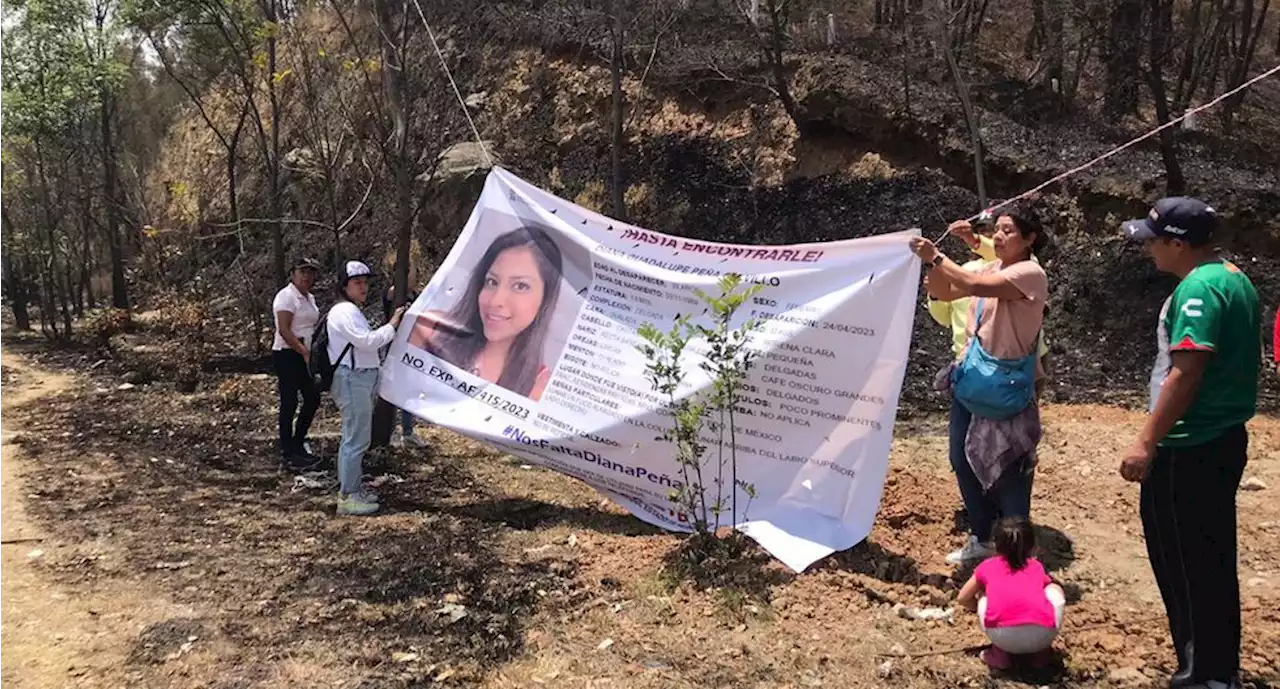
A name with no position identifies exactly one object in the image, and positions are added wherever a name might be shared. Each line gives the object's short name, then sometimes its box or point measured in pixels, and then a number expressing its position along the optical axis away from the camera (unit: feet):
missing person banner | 14.33
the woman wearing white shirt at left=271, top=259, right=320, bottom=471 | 21.61
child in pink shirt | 10.38
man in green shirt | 8.94
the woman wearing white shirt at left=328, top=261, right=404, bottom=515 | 17.39
